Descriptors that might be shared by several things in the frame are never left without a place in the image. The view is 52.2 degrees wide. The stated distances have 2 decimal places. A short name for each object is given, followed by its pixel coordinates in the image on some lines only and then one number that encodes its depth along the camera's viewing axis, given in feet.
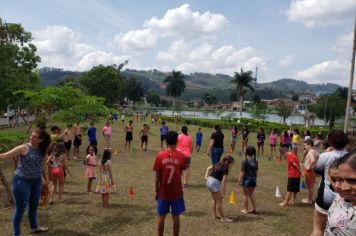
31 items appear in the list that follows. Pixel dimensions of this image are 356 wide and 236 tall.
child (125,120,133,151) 68.44
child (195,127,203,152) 68.74
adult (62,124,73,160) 51.09
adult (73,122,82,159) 56.24
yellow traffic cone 32.96
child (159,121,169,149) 66.23
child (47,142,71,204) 30.76
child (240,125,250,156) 68.03
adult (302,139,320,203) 27.83
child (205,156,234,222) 26.11
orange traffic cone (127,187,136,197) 34.53
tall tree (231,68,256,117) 245.86
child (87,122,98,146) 57.16
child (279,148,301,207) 32.19
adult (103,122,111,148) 63.89
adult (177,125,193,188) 37.17
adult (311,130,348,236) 16.69
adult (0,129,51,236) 20.56
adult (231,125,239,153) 70.00
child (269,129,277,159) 64.08
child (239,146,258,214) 28.45
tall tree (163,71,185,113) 337.93
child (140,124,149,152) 67.41
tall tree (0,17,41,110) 46.70
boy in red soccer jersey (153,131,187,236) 20.15
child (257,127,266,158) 65.71
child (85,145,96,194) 34.42
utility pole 68.07
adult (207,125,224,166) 41.11
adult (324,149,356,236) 7.03
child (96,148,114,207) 29.68
